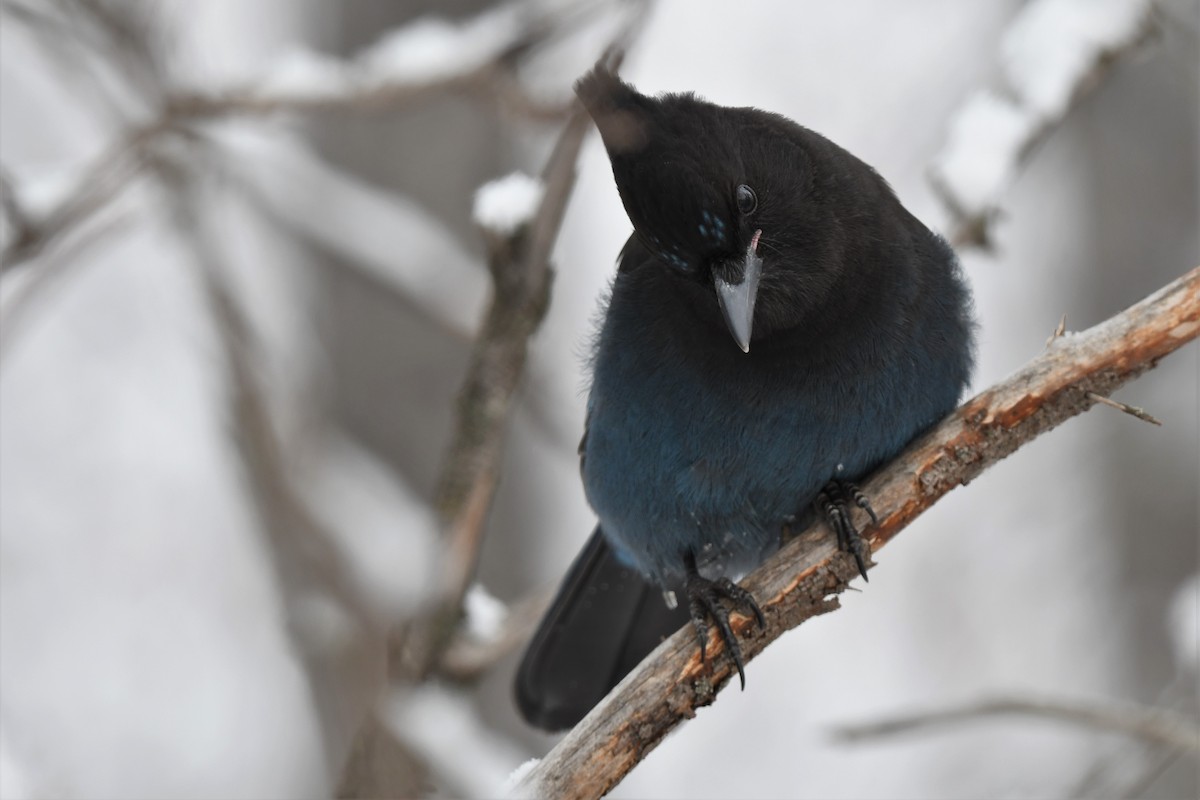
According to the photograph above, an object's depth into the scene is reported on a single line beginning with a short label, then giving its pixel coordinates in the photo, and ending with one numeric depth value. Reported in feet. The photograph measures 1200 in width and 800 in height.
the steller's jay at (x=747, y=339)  17.43
